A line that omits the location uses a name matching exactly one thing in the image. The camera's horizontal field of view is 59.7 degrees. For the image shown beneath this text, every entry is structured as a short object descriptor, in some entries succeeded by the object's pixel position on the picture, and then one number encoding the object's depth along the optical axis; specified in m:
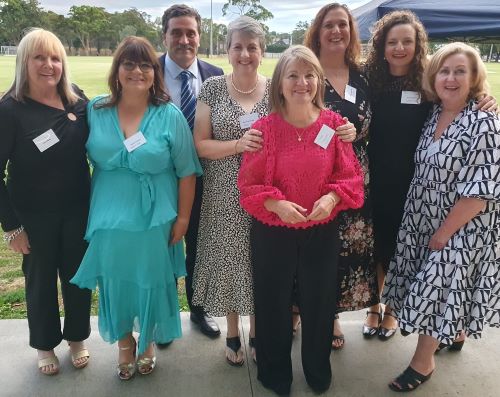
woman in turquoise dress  2.25
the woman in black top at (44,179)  2.24
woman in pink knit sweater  2.11
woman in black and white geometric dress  2.20
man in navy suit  2.90
